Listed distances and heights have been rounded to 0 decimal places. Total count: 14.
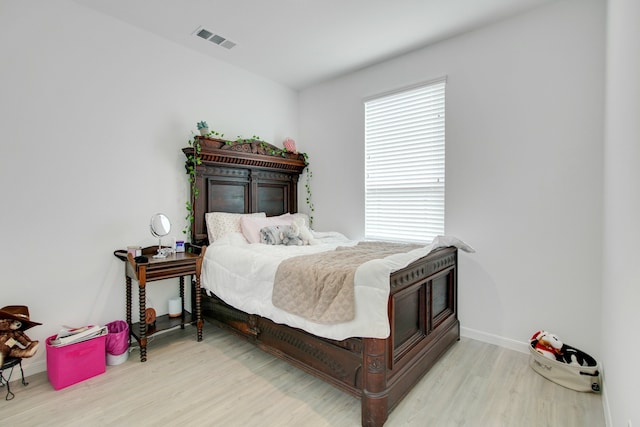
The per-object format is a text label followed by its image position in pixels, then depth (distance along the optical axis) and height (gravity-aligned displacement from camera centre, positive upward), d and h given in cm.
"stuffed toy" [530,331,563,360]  222 -106
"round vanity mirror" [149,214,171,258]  271 -18
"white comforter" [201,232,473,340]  167 -52
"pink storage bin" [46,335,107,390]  209 -109
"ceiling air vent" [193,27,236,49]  287 +166
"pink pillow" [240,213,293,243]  317 -20
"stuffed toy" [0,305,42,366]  196 -84
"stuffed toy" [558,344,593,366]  213 -111
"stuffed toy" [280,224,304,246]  312 -33
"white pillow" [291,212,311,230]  386 -14
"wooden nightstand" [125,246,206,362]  241 -58
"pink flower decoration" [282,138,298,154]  407 +81
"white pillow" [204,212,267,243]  316 -19
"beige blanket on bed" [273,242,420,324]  174 -50
